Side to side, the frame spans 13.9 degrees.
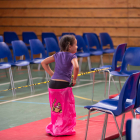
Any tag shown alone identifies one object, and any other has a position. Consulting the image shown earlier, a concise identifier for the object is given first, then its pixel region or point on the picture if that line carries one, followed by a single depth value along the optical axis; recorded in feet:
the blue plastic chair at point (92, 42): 46.44
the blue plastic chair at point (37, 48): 40.03
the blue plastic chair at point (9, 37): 54.67
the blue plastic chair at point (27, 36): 54.58
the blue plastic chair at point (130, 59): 29.58
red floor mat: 19.44
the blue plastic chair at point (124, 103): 16.46
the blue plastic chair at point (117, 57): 30.61
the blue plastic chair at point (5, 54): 36.30
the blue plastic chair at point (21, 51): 37.71
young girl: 19.47
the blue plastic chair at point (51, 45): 41.87
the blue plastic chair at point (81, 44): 45.26
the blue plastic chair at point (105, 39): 48.04
